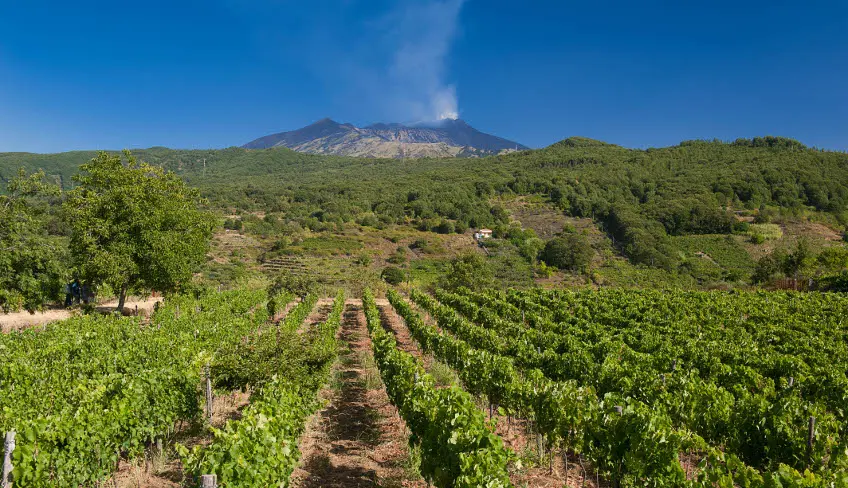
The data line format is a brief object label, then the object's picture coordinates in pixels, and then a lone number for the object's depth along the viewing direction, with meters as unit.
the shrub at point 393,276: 60.06
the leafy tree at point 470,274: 44.59
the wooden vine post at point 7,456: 5.32
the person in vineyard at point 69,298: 29.82
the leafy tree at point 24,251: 20.42
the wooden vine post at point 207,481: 4.52
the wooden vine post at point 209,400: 9.73
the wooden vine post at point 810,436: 6.61
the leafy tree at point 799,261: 46.06
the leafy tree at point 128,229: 20.52
